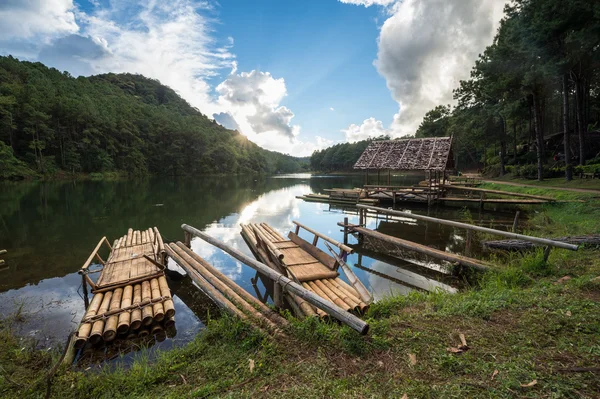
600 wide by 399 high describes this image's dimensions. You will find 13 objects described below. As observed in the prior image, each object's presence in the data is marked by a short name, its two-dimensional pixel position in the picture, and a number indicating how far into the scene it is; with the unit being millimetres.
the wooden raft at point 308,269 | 5097
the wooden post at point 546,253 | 5998
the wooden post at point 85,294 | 6113
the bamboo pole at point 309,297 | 3119
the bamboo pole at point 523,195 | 14821
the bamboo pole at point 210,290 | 4432
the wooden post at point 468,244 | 8383
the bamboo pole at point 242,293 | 4105
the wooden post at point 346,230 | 11883
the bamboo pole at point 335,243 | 6730
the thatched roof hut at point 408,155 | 19945
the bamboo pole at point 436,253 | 6989
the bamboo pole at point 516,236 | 5902
